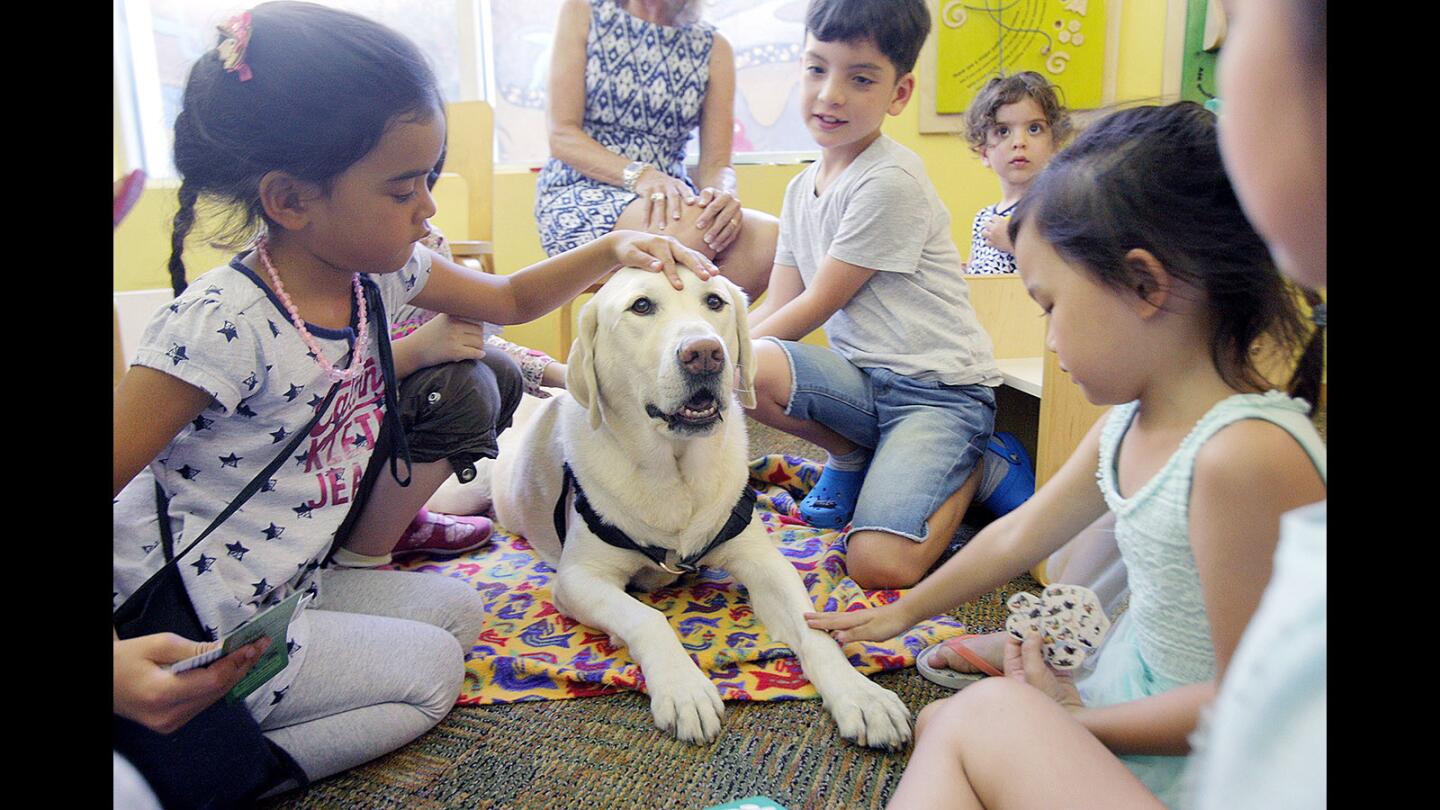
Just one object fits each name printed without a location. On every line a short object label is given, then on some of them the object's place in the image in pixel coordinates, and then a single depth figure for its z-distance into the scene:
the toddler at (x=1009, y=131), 2.34
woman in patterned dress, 2.10
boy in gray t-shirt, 1.64
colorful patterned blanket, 1.21
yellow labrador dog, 1.24
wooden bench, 0.99
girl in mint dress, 0.38
